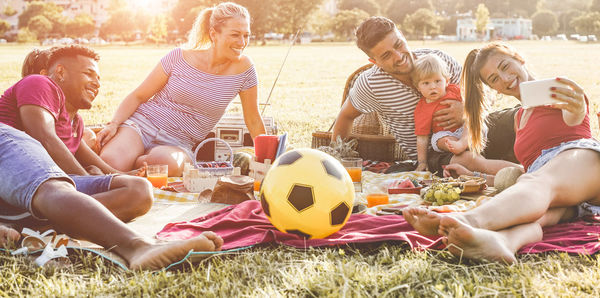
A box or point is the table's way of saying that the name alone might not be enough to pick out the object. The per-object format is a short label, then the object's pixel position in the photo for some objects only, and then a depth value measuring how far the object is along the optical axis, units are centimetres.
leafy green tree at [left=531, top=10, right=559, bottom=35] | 10206
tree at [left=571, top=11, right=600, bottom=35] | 7362
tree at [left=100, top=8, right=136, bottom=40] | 8531
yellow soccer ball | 295
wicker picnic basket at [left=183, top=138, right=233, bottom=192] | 445
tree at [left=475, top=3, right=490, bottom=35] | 8650
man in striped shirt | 494
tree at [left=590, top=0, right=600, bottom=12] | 8975
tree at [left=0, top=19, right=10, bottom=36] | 8306
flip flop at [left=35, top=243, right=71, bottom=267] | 272
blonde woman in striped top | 517
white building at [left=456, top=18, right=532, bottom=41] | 10145
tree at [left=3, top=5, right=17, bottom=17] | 10336
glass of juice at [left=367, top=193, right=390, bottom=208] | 401
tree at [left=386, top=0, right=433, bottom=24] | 10325
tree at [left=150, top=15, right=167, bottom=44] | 7000
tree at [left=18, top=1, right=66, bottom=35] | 8738
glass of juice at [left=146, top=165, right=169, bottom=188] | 451
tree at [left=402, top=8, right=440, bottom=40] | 8700
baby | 504
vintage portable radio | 579
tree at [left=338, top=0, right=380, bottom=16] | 10369
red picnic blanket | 297
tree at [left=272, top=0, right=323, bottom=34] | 7206
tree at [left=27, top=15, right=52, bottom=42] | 8081
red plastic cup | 439
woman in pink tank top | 270
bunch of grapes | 399
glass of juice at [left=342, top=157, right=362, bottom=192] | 432
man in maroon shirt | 341
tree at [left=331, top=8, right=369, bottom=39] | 8369
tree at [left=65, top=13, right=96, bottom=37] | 8669
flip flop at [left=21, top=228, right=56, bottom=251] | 291
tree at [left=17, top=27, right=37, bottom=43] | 6914
